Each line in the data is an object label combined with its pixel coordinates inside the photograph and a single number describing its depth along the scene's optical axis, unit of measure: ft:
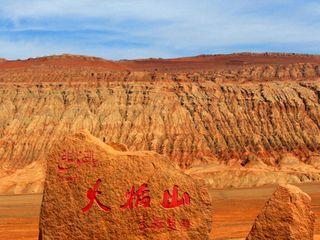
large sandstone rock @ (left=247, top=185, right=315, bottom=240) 36.32
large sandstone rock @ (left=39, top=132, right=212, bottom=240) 33.55
